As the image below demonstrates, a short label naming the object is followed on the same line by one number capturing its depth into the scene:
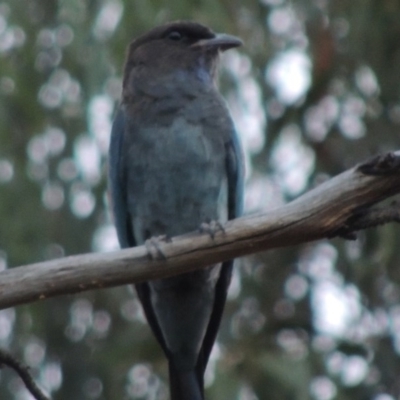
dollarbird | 9.84
